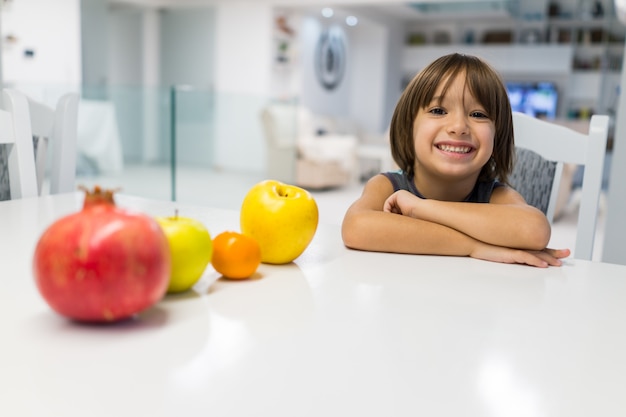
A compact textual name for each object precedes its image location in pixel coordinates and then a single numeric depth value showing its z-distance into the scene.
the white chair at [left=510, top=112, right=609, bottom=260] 1.21
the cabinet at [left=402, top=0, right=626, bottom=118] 9.00
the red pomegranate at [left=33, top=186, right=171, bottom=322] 0.49
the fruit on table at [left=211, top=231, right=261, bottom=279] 0.71
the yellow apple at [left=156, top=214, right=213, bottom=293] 0.62
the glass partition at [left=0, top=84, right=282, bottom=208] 3.89
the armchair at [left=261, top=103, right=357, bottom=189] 5.05
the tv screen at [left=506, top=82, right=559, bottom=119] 9.49
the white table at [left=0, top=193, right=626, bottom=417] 0.43
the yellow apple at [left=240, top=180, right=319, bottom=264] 0.79
